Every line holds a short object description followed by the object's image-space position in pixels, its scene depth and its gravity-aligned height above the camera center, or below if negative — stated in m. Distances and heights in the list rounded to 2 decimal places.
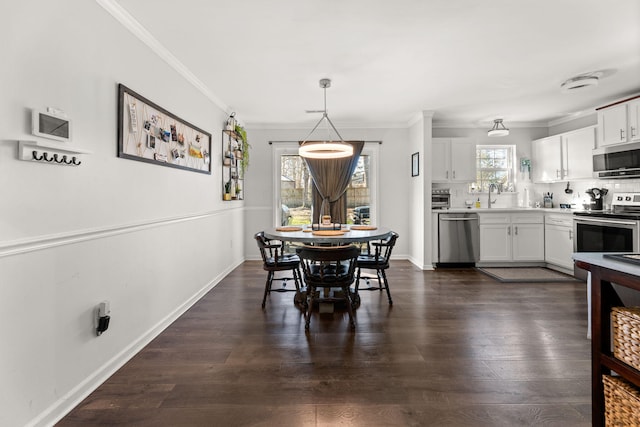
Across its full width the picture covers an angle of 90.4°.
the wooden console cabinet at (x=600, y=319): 1.27 -0.45
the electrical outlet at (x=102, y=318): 1.97 -0.65
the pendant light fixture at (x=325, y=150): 3.61 +0.74
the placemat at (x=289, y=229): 3.62 -0.19
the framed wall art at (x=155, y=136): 2.27 +0.68
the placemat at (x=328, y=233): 3.15 -0.21
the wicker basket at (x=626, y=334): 1.15 -0.46
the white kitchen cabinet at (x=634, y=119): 3.81 +1.12
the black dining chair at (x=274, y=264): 3.37 -0.56
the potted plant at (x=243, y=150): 5.12 +1.04
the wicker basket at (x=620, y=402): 1.16 -0.73
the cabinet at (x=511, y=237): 5.11 -0.41
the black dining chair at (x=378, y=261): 3.37 -0.54
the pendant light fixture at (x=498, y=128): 5.08 +1.38
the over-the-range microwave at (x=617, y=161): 3.89 +0.65
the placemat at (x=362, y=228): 3.73 -0.18
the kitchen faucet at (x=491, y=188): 5.64 +0.41
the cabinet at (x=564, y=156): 4.57 +0.87
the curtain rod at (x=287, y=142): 5.72 +1.27
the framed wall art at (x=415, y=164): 5.25 +0.82
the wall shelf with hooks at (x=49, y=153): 1.47 +0.31
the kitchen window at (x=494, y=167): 5.75 +0.82
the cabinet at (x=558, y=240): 4.61 -0.43
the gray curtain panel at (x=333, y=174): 5.65 +0.69
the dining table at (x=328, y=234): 2.95 -0.22
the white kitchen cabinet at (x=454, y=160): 5.41 +0.89
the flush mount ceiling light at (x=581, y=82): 3.53 +1.45
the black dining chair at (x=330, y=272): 2.70 -0.57
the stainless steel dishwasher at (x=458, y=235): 5.16 -0.38
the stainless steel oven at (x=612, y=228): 3.65 -0.21
